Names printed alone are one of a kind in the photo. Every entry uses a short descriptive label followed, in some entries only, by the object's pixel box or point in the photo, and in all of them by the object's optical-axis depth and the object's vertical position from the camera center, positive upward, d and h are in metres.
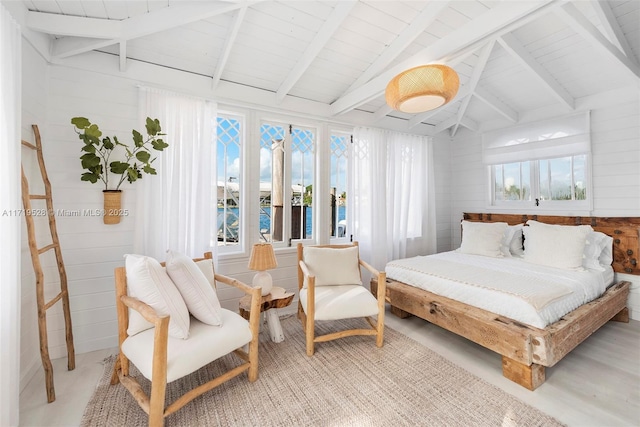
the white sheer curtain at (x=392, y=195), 3.86 +0.32
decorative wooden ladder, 1.78 -0.32
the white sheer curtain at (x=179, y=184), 2.57 +0.33
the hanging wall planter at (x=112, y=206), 2.35 +0.11
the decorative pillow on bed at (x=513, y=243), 3.59 -0.33
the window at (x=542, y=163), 3.40 +0.70
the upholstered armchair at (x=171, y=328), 1.50 -0.68
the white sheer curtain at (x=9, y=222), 1.46 -0.01
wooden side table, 2.35 -0.72
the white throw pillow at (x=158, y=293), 1.66 -0.43
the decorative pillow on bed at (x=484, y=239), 3.53 -0.27
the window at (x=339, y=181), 3.83 +0.49
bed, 1.92 -0.78
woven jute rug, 1.65 -1.15
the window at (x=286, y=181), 3.37 +0.45
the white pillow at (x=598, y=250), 2.95 -0.35
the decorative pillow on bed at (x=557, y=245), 2.84 -0.30
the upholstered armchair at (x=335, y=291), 2.32 -0.66
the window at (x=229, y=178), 3.09 +0.45
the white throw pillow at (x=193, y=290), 1.80 -0.45
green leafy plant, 2.11 +0.52
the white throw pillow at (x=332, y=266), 2.79 -0.47
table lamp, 2.50 -0.39
